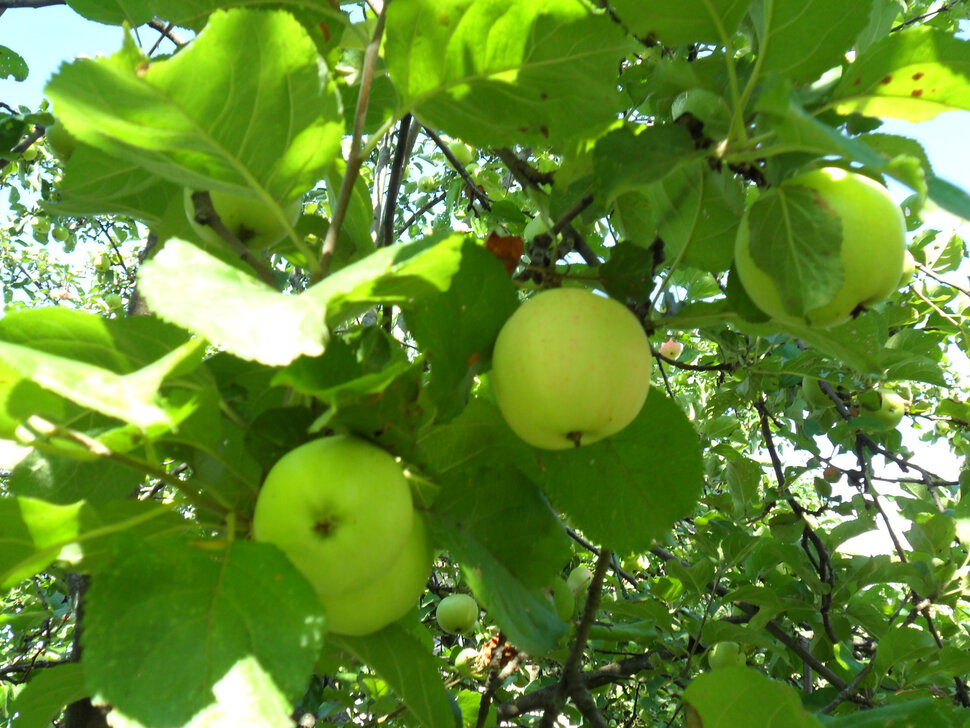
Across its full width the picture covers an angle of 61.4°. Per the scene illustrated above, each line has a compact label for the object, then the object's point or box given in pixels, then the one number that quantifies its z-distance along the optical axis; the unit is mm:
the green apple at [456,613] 832
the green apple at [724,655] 709
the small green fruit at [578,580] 719
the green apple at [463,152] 2933
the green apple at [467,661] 777
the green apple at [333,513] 257
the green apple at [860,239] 300
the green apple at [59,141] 609
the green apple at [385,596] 293
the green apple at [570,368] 298
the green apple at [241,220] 380
